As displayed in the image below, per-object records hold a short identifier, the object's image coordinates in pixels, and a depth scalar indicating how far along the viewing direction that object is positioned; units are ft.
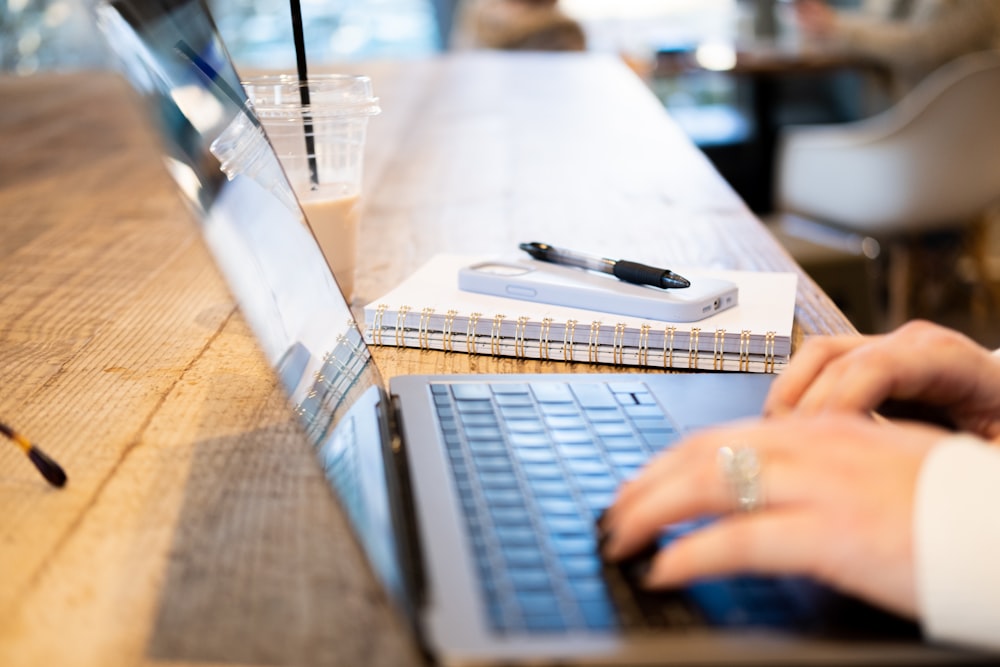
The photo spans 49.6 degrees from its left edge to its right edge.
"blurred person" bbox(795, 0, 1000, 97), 11.34
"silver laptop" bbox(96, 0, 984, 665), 1.27
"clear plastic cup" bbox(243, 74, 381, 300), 2.77
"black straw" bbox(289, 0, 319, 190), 2.76
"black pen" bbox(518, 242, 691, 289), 2.49
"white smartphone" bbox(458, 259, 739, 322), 2.44
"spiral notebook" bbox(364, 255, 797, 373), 2.36
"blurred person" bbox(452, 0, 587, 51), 10.87
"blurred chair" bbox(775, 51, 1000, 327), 8.59
